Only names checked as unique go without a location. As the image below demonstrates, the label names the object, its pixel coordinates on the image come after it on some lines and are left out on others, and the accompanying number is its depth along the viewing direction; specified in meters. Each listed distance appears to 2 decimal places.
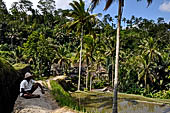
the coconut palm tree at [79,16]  22.77
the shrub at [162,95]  25.34
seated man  7.23
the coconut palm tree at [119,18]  9.43
